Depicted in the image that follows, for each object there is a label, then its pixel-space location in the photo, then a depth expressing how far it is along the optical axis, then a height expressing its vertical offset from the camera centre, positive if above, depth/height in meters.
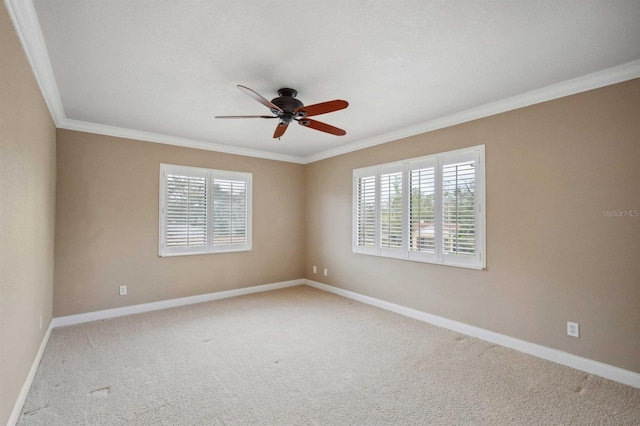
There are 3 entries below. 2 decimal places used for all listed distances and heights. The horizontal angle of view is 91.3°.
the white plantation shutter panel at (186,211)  4.79 +0.14
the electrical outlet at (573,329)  2.91 -1.02
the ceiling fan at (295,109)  2.60 +0.98
